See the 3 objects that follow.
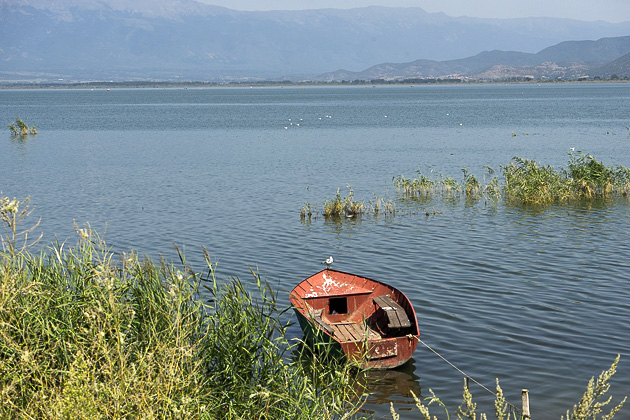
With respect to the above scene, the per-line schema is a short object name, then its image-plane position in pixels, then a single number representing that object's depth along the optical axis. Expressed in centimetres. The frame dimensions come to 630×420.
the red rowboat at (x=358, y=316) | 1477
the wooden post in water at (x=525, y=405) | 895
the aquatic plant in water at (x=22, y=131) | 7588
